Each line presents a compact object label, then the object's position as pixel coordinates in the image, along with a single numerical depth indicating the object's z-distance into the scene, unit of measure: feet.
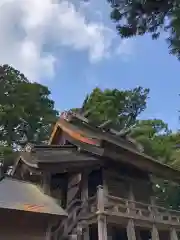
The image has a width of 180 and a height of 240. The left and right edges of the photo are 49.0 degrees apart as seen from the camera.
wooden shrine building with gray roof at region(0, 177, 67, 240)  17.92
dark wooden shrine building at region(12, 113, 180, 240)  23.82
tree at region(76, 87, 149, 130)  47.56
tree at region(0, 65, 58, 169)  45.39
